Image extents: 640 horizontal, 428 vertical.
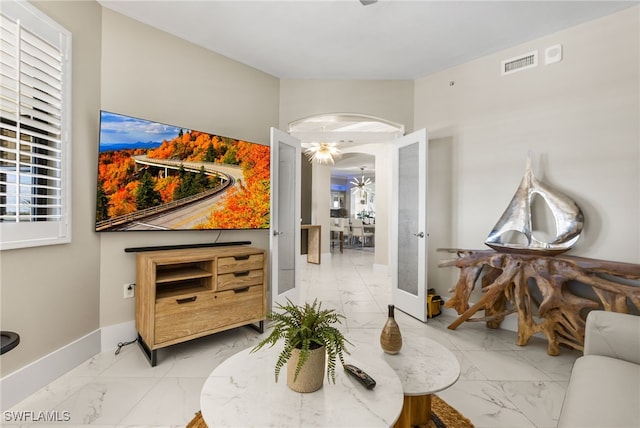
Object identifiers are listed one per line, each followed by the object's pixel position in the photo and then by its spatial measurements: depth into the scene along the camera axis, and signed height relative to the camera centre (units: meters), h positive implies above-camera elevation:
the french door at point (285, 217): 3.07 -0.05
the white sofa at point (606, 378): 1.02 -0.69
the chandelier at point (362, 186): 12.18 +1.24
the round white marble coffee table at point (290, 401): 0.96 -0.70
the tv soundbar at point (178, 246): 2.44 -0.33
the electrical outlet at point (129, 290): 2.49 -0.70
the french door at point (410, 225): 3.18 -0.12
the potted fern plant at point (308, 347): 1.08 -0.52
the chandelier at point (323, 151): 6.08 +1.37
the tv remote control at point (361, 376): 1.14 -0.67
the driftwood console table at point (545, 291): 2.15 -0.65
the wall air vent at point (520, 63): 2.87 +1.59
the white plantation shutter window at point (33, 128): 1.72 +0.55
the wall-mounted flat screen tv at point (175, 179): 2.30 +0.31
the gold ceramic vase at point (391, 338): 1.52 -0.67
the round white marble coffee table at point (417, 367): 1.30 -0.76
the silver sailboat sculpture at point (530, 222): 2.46 -0.04
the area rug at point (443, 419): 1.58 -1.17
